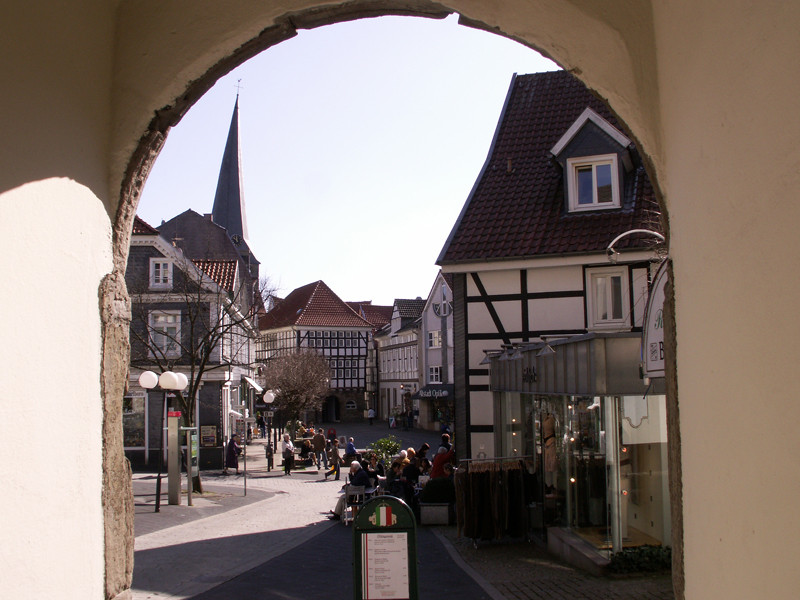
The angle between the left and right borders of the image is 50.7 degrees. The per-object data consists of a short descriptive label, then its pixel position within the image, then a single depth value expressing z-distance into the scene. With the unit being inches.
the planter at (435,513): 589.0
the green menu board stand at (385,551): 230.2
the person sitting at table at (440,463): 618.2
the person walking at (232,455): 1101.1
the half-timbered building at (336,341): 2586.1
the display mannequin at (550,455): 457.4
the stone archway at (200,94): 142.6
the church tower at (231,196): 2576.3
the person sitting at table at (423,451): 786.2
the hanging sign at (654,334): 219.8
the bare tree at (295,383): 1755.7
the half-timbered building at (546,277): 450.3
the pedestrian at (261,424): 1942.4
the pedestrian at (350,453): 1007.6
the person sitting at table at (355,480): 637.3
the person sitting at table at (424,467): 744.3
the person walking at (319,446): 1161.4
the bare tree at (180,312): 985.5
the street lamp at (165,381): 654.5
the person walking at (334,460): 1031.6
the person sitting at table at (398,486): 603.5
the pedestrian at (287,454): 1090.7
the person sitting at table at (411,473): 650.1
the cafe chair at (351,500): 617.6
